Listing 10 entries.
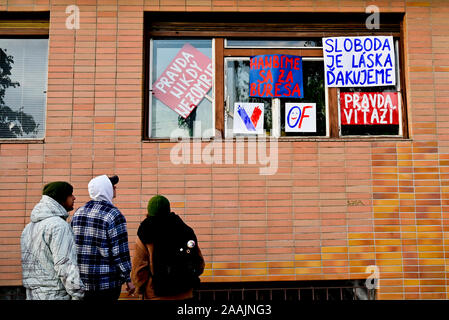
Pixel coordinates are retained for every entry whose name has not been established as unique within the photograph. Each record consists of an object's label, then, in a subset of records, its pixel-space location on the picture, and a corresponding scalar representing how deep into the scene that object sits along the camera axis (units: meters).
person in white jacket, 3.73
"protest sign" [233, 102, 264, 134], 6.27
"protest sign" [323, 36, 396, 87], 6.32
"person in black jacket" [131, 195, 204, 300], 4.22
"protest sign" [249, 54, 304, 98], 6.29
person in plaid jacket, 4.32
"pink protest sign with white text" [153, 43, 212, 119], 6.27
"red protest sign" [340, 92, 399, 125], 6.30
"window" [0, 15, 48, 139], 6.12
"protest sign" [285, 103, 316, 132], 6.26
